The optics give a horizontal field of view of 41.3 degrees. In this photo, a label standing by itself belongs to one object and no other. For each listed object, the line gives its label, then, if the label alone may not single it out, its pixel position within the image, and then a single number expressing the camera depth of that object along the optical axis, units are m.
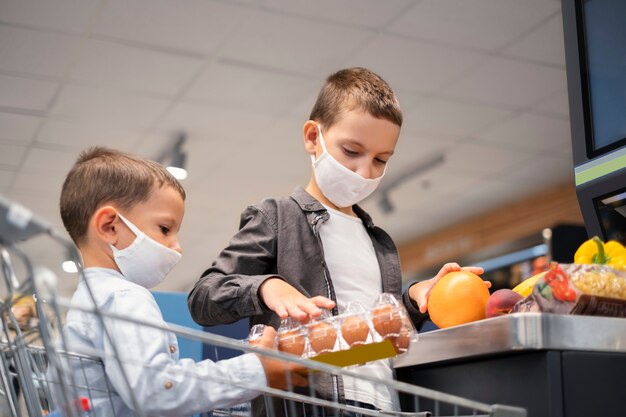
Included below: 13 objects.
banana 1.42
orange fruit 1.36
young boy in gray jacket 1.47
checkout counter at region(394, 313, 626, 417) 1.09
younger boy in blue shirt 1.11
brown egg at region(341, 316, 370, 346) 1.18
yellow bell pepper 1.35
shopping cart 0.78
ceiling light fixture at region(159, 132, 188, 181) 6.33
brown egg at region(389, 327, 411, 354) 1.20
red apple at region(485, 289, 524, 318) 1.28
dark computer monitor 1.73
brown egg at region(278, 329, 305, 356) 1.22
